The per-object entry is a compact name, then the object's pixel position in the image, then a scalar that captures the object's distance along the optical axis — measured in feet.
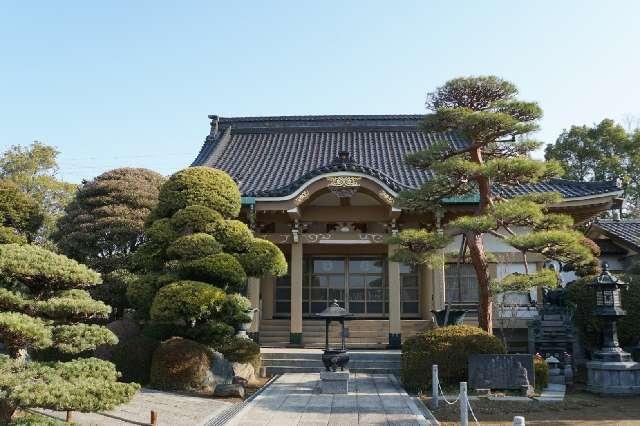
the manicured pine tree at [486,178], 37.96
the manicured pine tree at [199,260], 39.09
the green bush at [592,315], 43.42
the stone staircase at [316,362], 46.78
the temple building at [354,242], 53.47
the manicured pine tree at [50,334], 18.97
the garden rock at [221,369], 39.09
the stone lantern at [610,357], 38.11
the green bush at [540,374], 37.60
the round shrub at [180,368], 37.29
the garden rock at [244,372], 41.37
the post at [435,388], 32.27
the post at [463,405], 23.03
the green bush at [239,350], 43.39
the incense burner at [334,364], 37.04
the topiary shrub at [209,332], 40.42
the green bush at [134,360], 39.86
